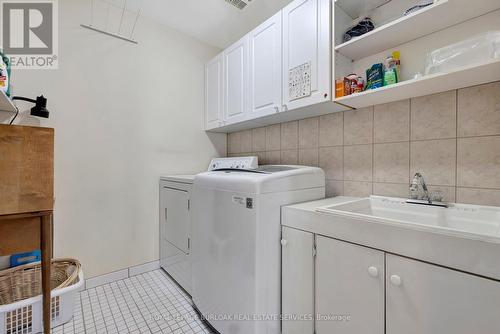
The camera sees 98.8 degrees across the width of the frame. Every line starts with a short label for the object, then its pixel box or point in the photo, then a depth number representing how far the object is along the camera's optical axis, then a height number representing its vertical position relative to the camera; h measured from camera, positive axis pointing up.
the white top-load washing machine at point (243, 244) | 1.16 -0.47
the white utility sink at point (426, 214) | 0.98 -0.26
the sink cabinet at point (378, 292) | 0.70 -0.51
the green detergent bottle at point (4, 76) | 1.19 +0.51
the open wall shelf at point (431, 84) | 0.95 +0.42
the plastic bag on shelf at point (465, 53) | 0.97 +0.55
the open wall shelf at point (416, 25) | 1.01 +0.76
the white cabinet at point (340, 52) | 1.06 +0.75
